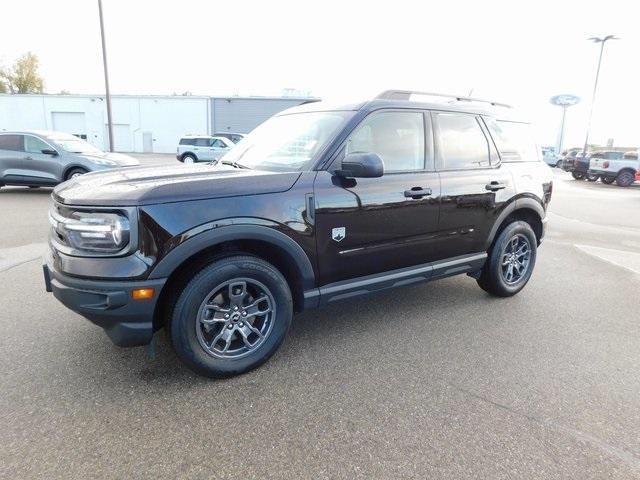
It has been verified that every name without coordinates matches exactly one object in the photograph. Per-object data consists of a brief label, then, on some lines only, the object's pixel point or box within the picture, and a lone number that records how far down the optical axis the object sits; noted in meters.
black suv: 2.51
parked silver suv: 10.86
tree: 61.38
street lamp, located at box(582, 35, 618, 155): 28.66
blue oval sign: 50.62
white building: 39.56
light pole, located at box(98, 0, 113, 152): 17.80
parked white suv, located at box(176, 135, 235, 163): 23.95
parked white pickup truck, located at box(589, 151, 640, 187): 20.14
